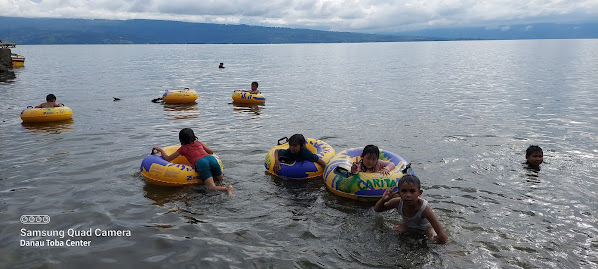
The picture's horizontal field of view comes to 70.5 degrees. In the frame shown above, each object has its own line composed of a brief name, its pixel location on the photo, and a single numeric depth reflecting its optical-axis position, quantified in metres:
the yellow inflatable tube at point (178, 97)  19.88
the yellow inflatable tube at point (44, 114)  14.56
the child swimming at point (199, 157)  8.19
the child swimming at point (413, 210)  5.86
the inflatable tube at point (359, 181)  7.41
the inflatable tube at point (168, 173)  8.28
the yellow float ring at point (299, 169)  8.65
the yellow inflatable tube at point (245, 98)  20.05
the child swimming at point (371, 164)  7.48
